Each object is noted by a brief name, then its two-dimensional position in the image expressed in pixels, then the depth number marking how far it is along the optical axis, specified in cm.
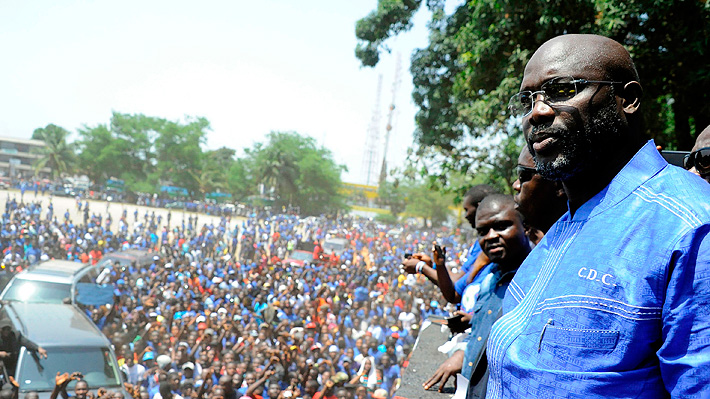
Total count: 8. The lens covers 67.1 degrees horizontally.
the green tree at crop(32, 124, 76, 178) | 4234
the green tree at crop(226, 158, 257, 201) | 4441
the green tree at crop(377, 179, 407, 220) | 5056
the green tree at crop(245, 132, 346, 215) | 4372
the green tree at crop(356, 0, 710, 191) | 637
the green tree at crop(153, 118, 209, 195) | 4075
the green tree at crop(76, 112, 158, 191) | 3931
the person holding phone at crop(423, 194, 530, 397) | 233
